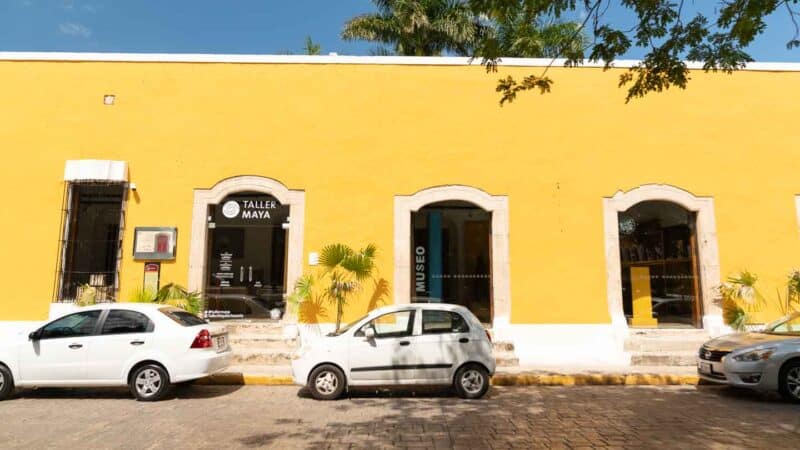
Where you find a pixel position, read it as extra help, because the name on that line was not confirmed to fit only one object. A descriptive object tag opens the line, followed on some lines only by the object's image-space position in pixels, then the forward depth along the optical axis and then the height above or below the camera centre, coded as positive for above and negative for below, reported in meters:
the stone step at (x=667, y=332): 10.95 -0.77
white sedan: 7.49 -0.99
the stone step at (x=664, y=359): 10.07 -1.26
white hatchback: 7.62 -0.98
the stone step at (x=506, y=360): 10.02 -1.31
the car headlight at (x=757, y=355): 7.49 -0.87
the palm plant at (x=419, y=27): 18.44 +10.04
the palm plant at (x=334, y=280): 10.63 +0.30
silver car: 7.38 -0.98
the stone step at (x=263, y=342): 10.55 -1.04
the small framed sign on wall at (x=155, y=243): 10.98 +1.09
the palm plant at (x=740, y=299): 10.71 -0.04
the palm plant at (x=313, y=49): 20.36 +9.98
